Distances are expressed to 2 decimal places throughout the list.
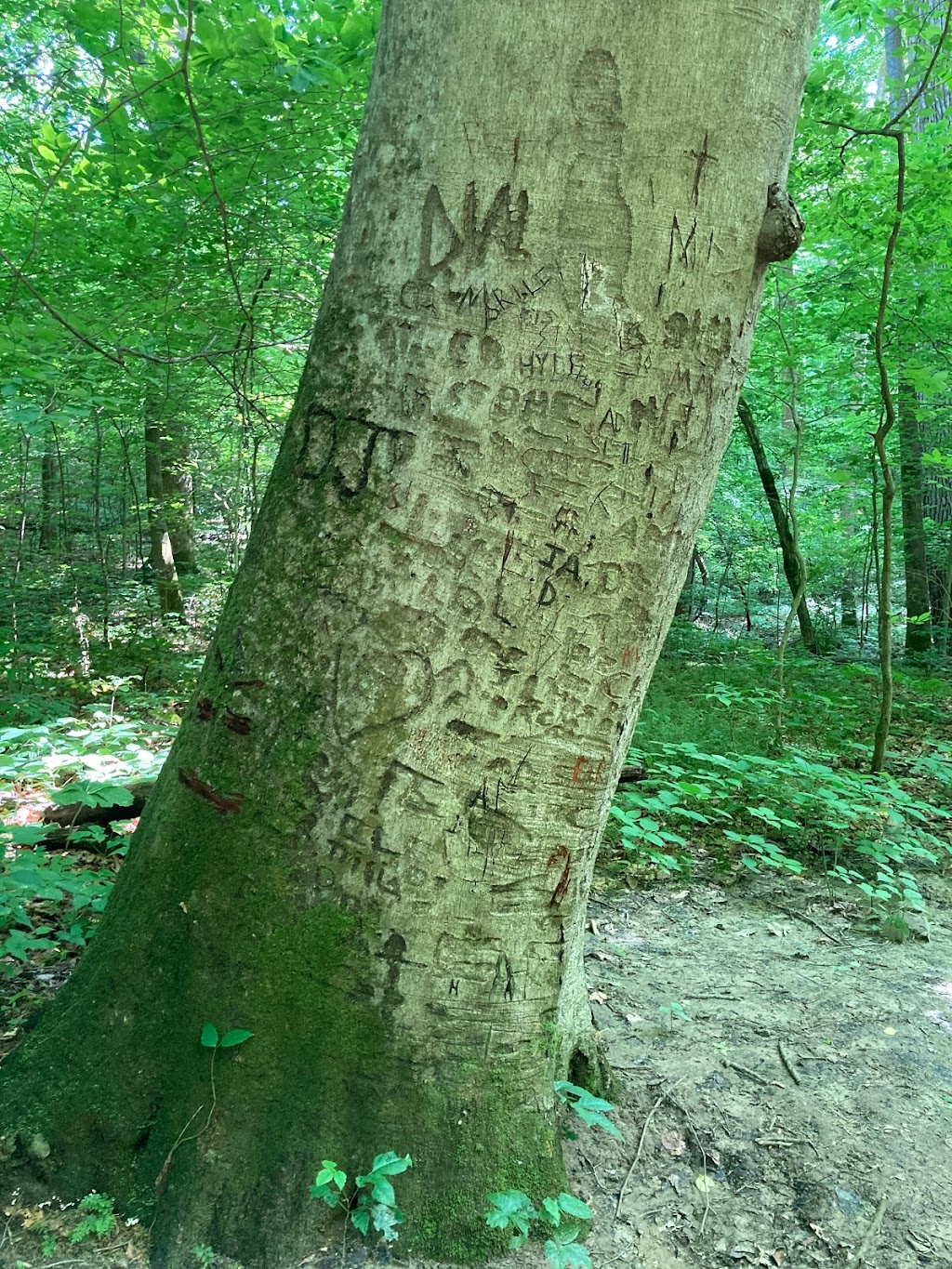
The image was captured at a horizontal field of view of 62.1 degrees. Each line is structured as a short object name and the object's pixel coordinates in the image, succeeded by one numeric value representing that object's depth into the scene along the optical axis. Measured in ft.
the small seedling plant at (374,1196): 4.75
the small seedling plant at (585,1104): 5.18
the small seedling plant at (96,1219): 4.77
